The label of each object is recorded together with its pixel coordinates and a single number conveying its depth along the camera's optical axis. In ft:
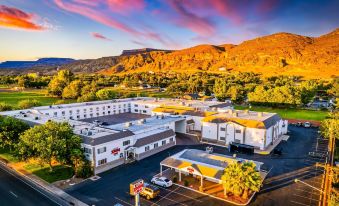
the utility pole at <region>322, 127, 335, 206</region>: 120.14
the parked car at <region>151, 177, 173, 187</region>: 133.49
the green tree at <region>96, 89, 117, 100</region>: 410.31
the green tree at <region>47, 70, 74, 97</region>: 508.94
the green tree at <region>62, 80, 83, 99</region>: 472.44
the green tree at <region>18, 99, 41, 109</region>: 306.23
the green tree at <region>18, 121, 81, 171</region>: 140.26
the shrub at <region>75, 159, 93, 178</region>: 144.15
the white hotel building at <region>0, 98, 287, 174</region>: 159.53
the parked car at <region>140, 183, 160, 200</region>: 120.48
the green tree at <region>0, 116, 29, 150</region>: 175.22
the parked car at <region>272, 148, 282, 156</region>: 184.83
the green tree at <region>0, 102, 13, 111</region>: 284.20
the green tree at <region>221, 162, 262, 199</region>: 113.19
